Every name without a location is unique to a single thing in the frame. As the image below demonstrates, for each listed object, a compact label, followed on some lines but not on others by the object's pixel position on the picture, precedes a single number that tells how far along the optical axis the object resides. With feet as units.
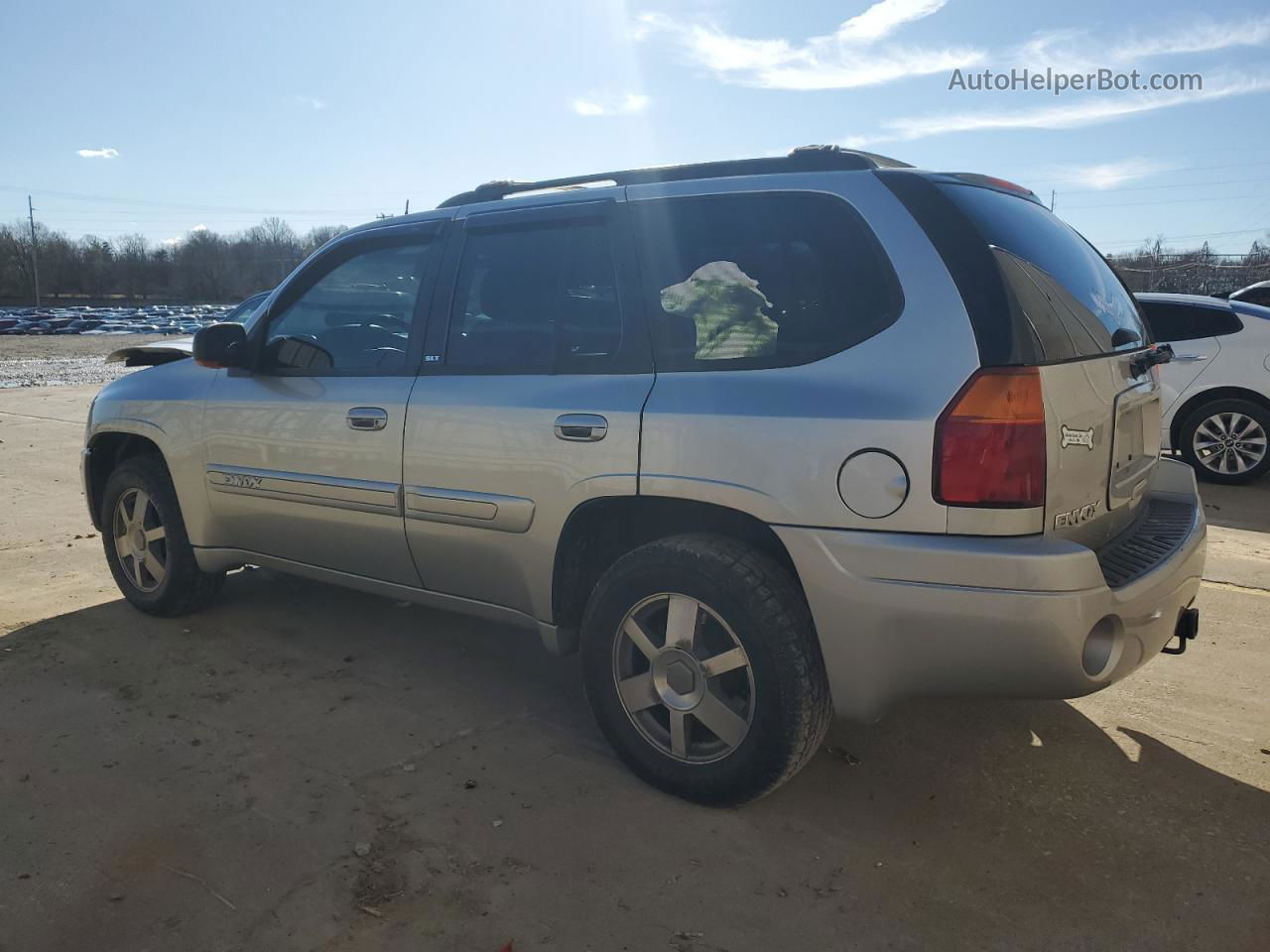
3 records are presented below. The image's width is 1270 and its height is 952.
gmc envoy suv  8.41
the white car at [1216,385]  26.43
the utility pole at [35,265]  318.75
